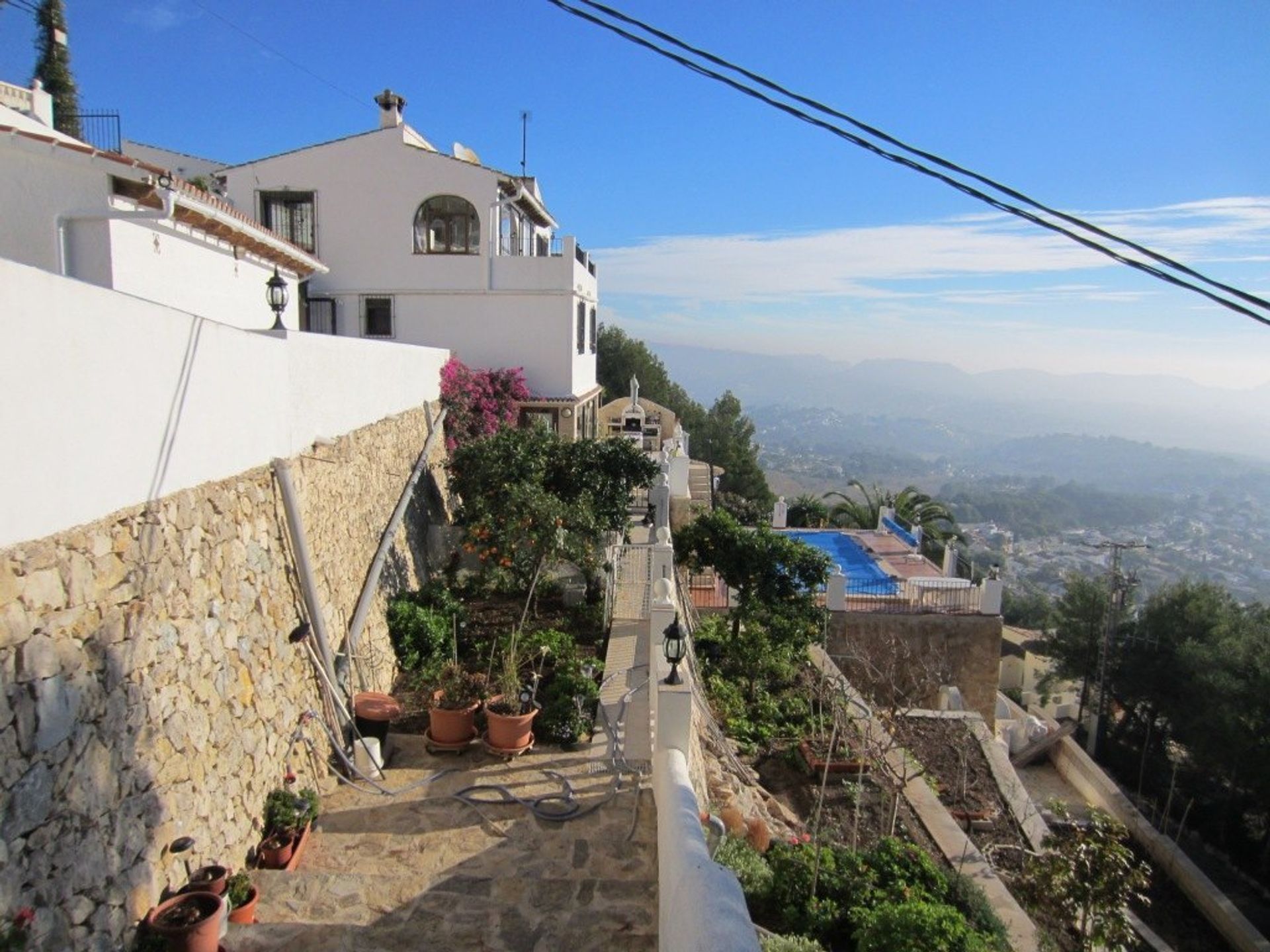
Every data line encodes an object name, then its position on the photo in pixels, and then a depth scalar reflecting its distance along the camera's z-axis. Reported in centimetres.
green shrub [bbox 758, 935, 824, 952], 539
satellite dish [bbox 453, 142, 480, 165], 2567
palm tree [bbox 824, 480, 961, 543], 3225
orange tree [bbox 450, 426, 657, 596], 1090
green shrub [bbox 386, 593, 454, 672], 991
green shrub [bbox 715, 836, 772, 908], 659
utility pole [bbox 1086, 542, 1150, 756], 2380
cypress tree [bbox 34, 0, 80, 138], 2611
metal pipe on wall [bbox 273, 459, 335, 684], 733
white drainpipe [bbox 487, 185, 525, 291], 2059
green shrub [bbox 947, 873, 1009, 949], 729
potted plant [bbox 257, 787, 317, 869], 585
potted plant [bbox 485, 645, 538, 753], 761
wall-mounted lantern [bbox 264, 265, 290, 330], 773
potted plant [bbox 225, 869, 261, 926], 506
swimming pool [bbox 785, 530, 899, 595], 2002
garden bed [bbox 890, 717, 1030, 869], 1069
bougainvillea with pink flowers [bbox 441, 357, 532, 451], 1603
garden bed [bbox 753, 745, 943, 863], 952
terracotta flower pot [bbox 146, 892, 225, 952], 436
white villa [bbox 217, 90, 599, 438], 2038
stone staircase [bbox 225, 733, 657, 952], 505
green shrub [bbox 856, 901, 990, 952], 582
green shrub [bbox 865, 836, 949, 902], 699
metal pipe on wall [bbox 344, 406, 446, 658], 853
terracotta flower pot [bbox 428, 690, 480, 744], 779
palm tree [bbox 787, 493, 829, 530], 3394
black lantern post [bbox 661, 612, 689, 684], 680
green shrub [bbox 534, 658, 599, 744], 793
